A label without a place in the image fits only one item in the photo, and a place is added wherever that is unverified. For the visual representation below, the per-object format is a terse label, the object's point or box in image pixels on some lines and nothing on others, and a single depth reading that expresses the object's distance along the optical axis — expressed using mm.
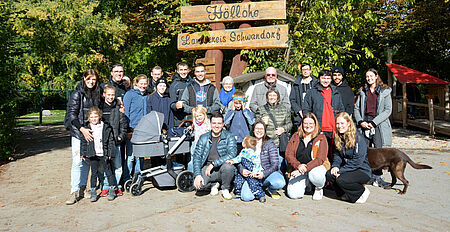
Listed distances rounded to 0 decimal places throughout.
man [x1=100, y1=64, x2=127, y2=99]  6271
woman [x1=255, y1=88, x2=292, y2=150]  6004
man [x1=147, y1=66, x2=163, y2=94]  6850
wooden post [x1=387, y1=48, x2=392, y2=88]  19031
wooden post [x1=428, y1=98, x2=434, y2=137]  13916
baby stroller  5633
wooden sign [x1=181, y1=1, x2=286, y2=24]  8453
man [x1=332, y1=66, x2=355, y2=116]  6363
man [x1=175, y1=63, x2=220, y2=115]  6591
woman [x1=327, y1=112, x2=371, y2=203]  5246
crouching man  5598
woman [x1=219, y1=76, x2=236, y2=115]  6500
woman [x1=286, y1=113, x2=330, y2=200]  5410
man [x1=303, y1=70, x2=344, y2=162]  6141
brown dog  5531
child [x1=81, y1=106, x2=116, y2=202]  5441
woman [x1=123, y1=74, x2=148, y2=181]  6277
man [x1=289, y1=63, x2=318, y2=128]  6508
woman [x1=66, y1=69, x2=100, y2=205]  5480
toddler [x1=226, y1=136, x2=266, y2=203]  5414
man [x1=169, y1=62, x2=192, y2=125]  6629
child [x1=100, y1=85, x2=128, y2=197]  5719
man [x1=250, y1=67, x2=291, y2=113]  6564
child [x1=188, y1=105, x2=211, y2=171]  6035
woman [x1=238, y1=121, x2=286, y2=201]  5398
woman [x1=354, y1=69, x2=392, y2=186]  6156
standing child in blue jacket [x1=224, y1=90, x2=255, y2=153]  6074
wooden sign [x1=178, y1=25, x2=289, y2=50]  8250
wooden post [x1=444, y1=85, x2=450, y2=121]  18188
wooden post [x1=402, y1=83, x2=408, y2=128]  16984
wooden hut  17000
